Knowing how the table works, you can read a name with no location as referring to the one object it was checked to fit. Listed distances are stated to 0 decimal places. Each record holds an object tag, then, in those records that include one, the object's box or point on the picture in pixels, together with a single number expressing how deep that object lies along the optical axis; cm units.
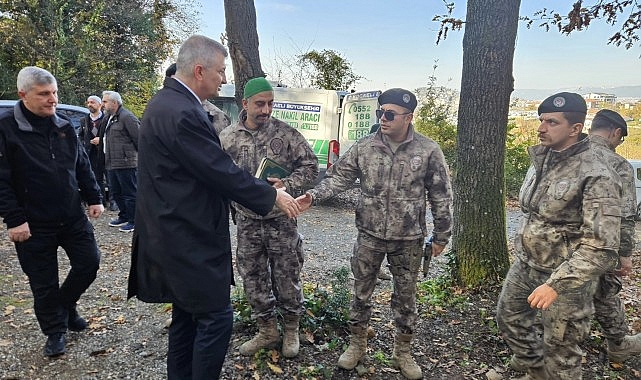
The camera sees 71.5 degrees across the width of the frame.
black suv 848
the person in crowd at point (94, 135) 743
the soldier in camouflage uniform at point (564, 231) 244
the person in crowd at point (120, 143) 654
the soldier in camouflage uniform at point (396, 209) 313
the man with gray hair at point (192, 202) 231
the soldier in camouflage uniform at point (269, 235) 326
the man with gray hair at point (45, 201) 318
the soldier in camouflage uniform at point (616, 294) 351
